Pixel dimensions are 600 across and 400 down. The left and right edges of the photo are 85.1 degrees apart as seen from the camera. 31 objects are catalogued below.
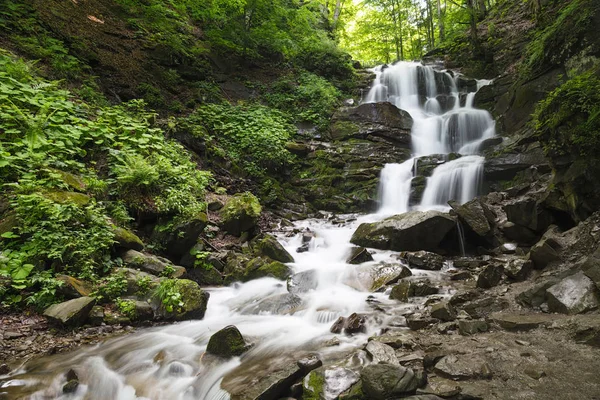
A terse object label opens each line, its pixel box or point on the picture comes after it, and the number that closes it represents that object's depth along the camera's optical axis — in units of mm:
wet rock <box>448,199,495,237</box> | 7534
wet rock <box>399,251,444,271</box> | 6996
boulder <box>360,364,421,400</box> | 2631
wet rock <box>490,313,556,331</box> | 3596
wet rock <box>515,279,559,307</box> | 4152
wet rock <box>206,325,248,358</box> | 4023
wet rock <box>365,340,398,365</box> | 3264
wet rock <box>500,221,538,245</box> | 7020
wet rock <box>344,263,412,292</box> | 6264
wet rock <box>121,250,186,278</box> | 5449
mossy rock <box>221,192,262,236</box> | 7824
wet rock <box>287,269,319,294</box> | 6320
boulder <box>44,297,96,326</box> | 4062
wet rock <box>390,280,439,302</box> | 5516
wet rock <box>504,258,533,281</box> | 5234
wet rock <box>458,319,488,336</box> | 3745
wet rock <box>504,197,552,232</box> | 6785
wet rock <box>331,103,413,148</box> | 13852
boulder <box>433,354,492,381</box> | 2826
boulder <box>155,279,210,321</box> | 4864
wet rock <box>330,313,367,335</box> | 4484
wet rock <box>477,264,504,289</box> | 5254
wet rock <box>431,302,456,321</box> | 4238
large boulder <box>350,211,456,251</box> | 7828
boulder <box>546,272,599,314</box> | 3665
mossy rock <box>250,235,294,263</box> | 7492
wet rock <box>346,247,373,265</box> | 7516
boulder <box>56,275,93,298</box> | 4340
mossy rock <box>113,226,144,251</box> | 5500
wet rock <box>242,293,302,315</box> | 5562
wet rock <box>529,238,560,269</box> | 5211
